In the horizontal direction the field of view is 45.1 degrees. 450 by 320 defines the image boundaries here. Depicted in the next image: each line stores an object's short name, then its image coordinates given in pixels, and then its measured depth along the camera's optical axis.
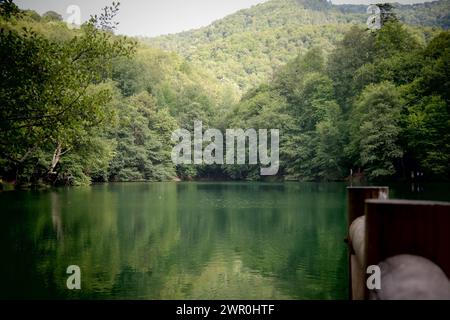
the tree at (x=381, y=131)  45.12
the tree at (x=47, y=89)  13.68
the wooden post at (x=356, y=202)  6.04
